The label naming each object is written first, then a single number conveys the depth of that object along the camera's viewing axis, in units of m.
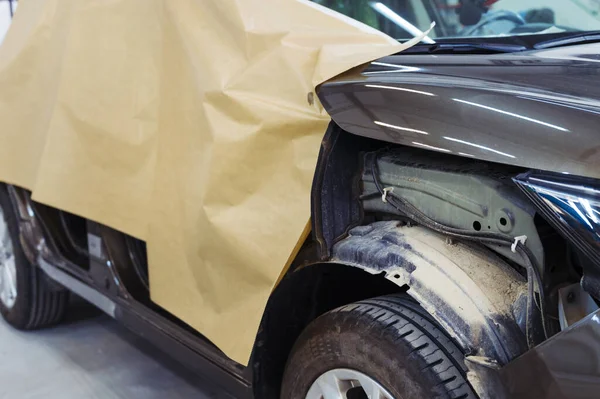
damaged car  1.15
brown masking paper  1.63
